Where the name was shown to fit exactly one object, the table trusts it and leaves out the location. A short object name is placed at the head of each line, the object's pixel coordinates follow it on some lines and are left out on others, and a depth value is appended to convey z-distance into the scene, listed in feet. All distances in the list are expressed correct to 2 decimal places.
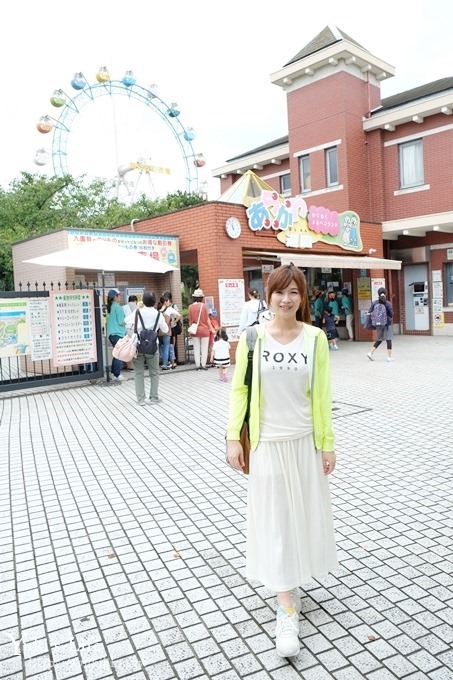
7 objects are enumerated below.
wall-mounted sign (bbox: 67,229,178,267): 36.19
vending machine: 61.21
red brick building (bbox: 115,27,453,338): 57.16
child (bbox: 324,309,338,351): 49.83
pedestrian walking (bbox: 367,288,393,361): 39.42
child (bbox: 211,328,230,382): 34.01
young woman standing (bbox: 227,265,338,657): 8.42
